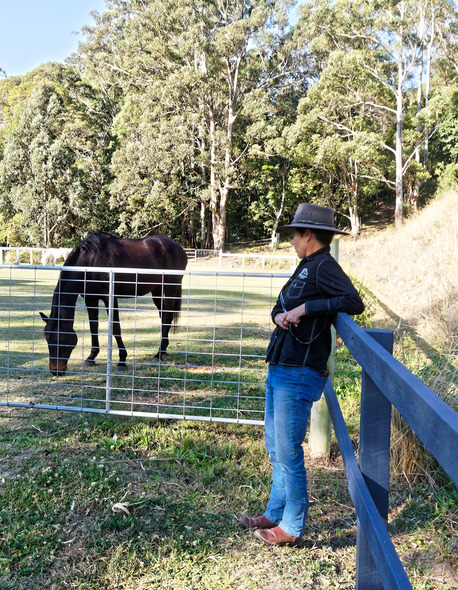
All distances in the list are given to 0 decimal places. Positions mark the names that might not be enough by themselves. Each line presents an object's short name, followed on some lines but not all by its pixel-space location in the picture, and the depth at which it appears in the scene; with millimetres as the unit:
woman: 2461
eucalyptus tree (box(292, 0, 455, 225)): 24969
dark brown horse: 5789
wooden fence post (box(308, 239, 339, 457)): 3842
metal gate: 4719
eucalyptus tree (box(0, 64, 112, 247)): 34969
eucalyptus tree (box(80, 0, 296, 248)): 30391
